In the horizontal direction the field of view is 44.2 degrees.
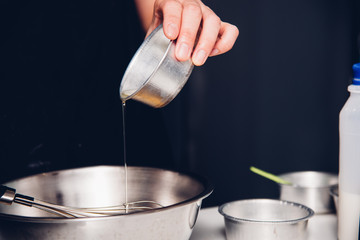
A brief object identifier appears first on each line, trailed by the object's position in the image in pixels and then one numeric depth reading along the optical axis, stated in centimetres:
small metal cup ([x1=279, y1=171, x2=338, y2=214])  107
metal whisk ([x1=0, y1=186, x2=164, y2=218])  79
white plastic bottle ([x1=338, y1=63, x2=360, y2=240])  86
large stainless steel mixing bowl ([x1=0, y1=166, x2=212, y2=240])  68
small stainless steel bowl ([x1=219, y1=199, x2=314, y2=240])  83
